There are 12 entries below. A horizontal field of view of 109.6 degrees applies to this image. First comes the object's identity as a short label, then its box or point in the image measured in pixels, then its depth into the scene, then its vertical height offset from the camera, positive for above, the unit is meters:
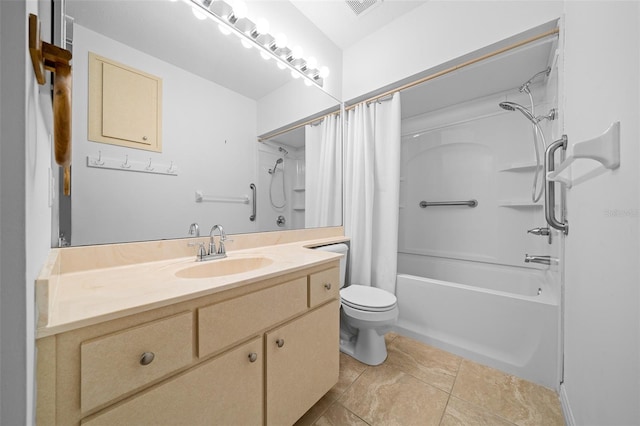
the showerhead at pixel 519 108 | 1.60 +0.76
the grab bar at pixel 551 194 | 1.03 +0.09
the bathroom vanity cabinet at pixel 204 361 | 0.50 -0.43
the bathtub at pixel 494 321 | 1.25 -0.70
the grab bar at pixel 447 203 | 2.28 +0.10
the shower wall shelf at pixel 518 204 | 1.94 +0.09
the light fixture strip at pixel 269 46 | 1.21 +1.09
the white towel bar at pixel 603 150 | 0.63 +0.19
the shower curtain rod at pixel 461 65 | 1.28 +1.00
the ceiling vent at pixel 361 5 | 1.65 +1.54
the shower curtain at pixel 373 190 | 1.81 +0.18
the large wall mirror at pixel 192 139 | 0.91 +0.42
